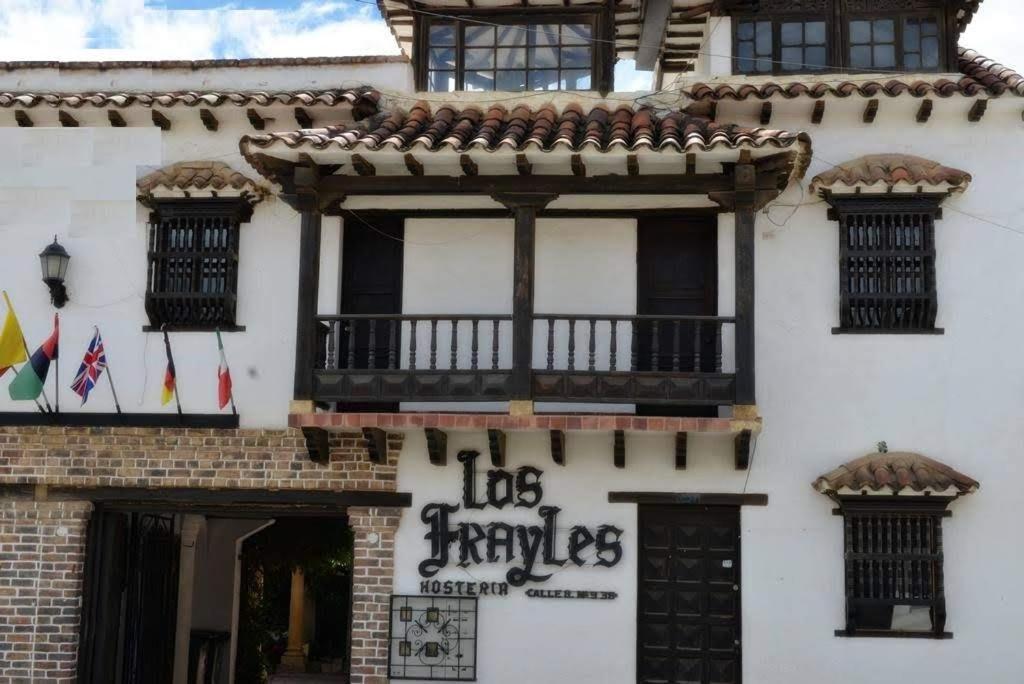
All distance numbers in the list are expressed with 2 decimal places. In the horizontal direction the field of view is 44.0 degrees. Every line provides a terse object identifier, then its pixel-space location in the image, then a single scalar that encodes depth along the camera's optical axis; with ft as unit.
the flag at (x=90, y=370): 40.27
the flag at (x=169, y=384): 39.96
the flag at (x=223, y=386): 40.32
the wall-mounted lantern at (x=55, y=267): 41.65
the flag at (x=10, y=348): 40.01
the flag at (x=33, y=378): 39.52
